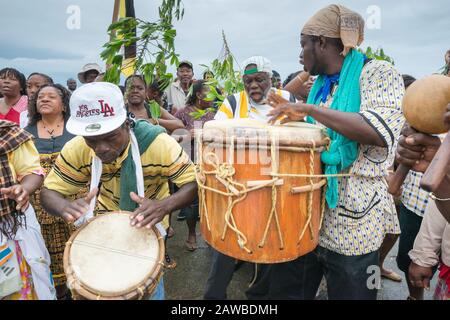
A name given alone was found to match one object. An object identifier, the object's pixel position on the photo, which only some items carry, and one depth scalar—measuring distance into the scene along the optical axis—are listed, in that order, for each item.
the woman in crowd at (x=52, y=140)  2.88
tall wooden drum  1.44
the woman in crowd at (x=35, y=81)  3.87
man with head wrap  1.50
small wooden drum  1.50
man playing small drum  1.77
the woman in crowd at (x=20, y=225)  1.95
